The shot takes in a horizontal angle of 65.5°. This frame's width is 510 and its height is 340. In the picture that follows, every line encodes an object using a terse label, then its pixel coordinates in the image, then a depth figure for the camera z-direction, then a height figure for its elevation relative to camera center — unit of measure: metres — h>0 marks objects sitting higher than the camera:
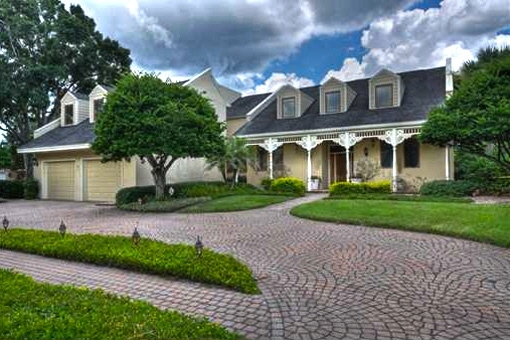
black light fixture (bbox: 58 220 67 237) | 8.45 -1.12
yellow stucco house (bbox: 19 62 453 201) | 19.25 +1.91
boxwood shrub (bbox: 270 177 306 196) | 18.97 -0.54
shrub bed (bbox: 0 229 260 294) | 5.41 -1.29
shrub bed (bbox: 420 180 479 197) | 16.03 -0.63
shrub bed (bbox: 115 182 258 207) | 16.88 -0.68
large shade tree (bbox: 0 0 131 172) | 25.02 +8.22
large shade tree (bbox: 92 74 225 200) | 14.58 +2.00
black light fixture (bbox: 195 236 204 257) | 6.25 -1.14
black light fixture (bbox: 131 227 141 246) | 7.44 -1.16
